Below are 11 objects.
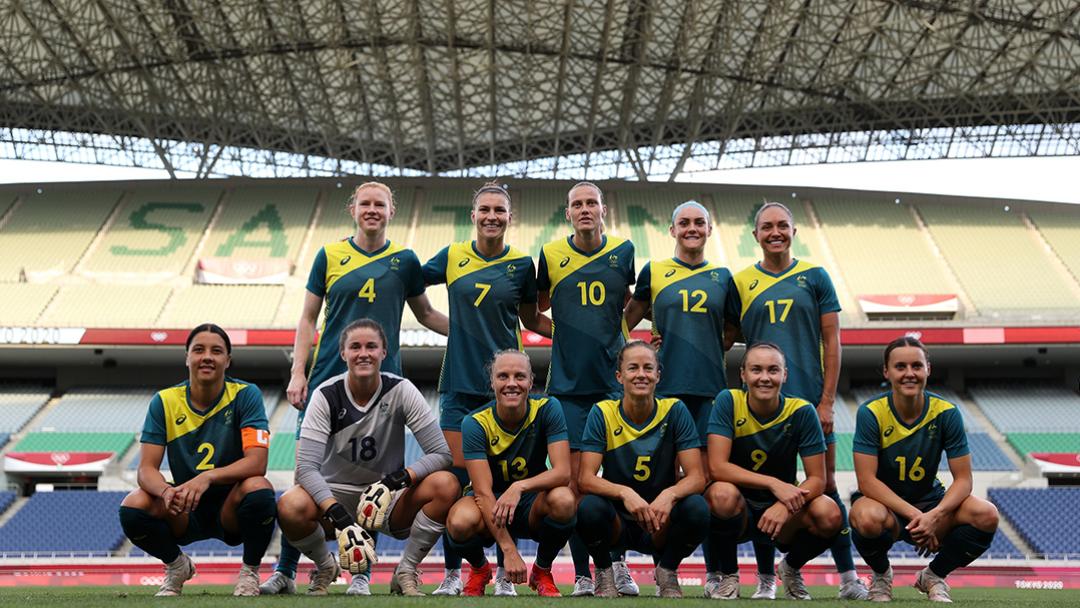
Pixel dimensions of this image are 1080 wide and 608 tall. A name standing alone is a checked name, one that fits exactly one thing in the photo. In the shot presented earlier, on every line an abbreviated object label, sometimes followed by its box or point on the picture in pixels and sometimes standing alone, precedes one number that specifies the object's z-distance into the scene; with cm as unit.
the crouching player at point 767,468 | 545
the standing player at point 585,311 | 627
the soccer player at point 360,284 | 629
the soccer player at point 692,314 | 611
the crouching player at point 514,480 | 542
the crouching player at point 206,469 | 544
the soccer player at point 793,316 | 606
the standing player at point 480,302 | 620
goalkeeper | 544
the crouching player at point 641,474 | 542
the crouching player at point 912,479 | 542
